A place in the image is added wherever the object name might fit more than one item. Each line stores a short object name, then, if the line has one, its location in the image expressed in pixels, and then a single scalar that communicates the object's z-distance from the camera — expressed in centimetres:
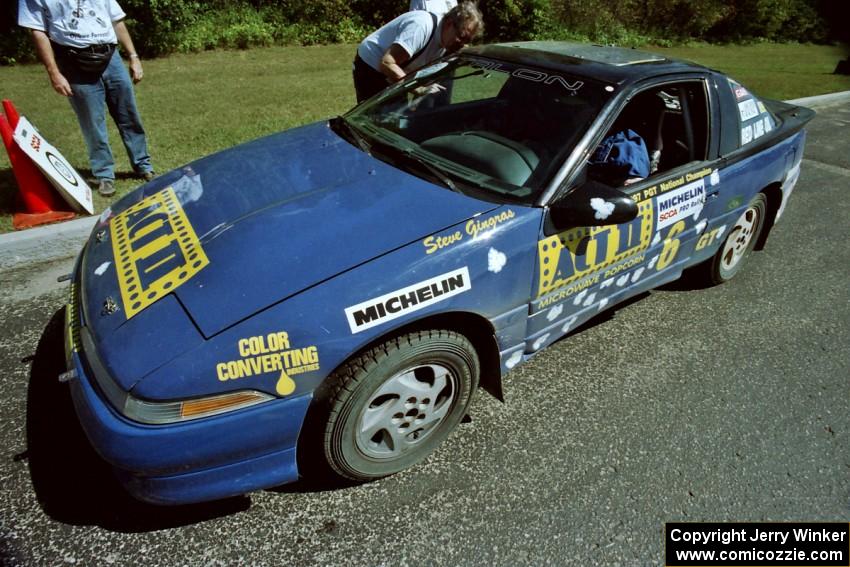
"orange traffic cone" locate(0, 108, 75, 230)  364
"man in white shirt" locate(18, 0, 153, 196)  369
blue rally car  170
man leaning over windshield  370
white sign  360
